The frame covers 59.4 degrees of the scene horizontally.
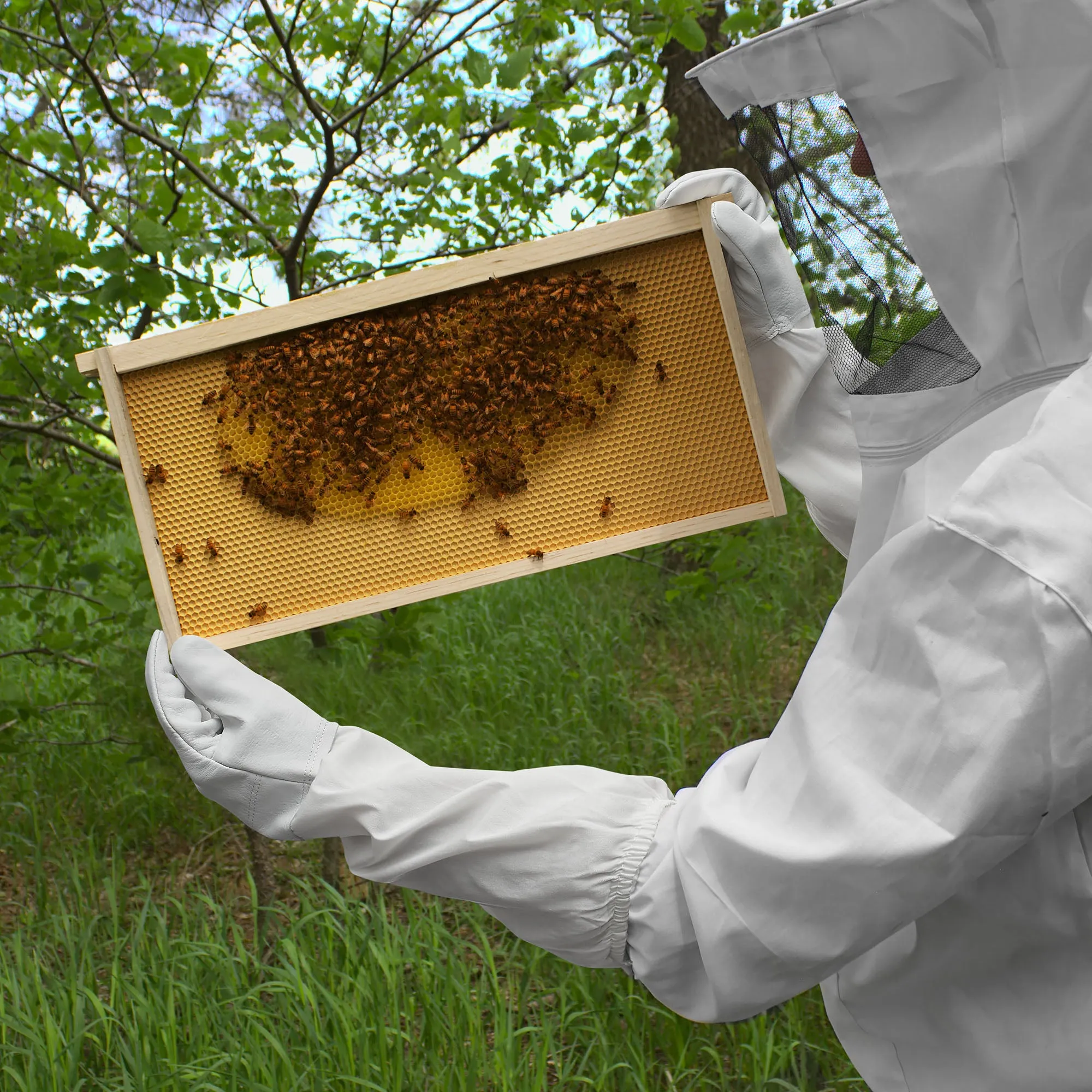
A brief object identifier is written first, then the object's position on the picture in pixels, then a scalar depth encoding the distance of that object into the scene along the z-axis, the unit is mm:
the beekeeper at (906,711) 1003
